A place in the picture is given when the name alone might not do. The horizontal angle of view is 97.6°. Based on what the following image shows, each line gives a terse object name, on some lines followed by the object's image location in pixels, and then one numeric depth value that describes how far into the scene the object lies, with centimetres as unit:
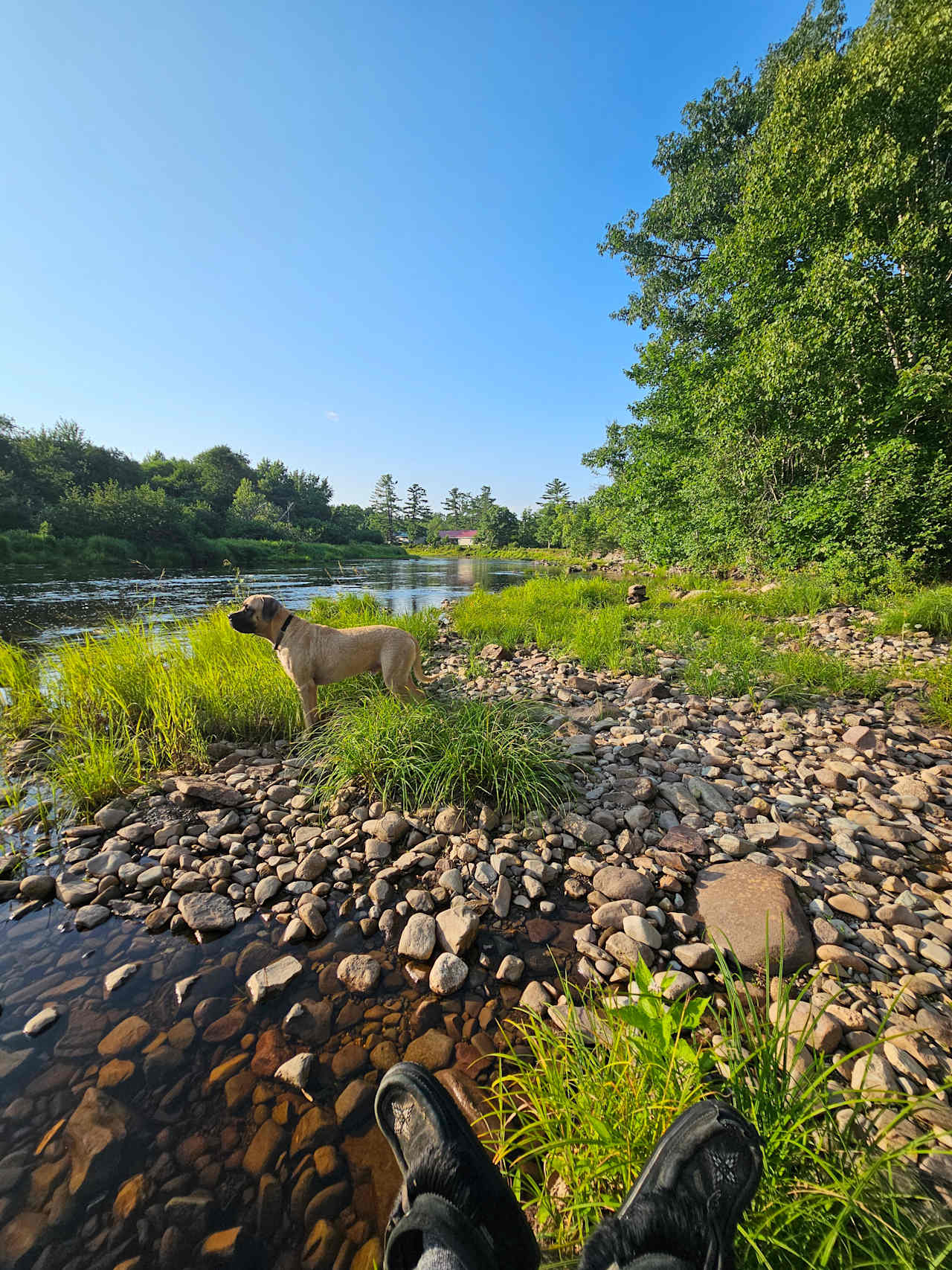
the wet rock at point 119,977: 179
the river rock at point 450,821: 263
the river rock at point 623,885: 212
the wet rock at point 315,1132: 134
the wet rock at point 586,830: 252
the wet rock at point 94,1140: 125
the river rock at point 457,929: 192
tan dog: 368
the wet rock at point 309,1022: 163
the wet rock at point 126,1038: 158
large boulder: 178
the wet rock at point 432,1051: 155
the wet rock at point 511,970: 181
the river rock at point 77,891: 220
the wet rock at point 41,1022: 163
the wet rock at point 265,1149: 130
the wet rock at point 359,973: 180
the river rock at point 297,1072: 149
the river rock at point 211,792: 291
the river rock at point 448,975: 178
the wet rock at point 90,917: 209
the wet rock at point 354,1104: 141
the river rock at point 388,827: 257
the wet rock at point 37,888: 224
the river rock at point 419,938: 191
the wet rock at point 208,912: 207
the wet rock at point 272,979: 176
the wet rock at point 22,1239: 110
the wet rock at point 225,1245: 113
